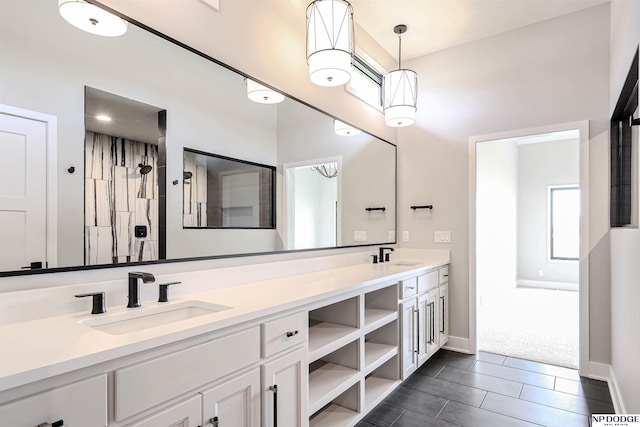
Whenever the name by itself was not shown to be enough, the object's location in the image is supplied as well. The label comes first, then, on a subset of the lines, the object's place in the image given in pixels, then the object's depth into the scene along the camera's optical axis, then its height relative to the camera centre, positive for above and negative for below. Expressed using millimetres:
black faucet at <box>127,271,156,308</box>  1433 -291
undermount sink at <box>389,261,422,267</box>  3311 -469
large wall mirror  1233 +327
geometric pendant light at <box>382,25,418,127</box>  2965 +1006
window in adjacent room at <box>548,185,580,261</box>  6867 -146
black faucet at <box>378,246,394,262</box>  3322 -393
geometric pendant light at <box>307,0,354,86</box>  2098 +1072
